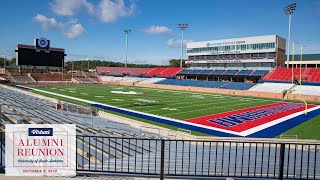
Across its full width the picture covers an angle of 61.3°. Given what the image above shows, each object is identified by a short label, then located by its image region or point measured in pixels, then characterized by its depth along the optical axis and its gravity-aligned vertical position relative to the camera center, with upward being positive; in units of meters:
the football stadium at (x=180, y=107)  8.02 -2.47
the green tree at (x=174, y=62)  144.05 +8.57
